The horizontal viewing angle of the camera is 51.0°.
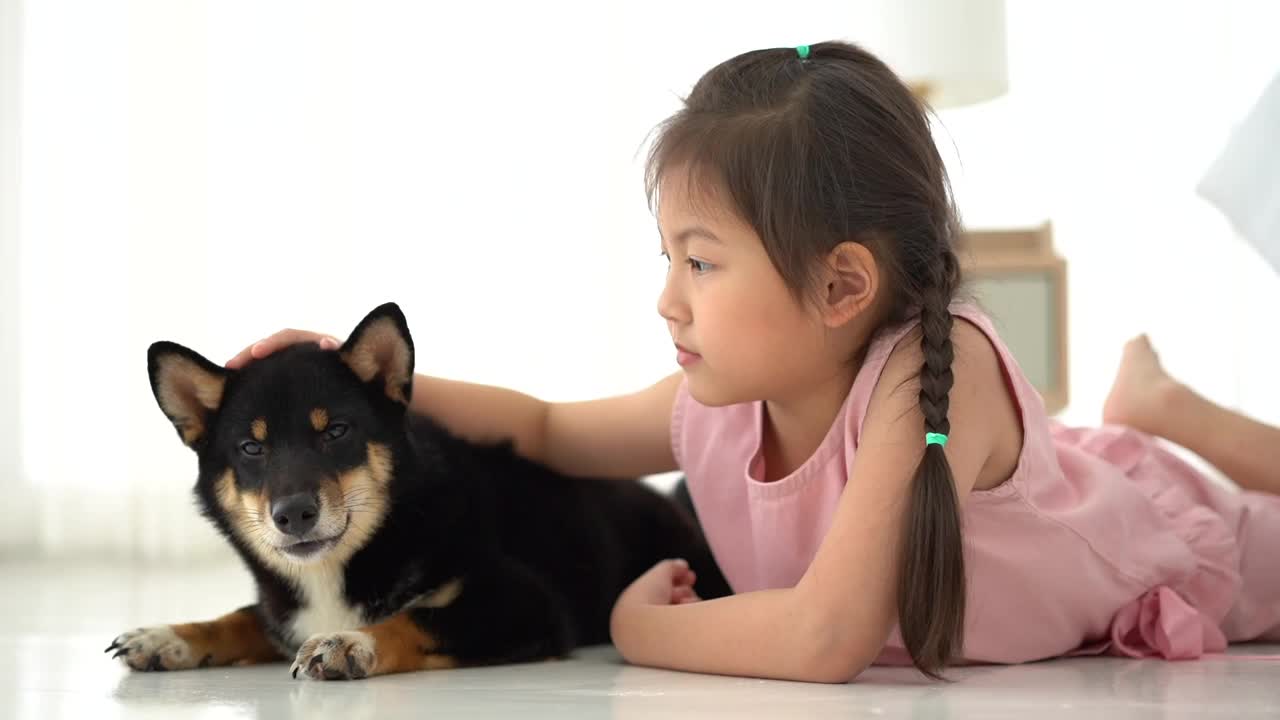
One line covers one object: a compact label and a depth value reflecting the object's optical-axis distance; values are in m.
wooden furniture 3.28
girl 1.44
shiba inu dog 1.56
